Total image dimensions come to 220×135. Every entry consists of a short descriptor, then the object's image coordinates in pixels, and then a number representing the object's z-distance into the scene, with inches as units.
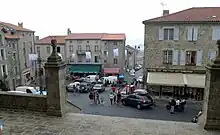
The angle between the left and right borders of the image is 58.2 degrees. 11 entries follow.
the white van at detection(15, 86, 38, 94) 662.5
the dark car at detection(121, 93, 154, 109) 612.9
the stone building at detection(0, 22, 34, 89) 1082.1
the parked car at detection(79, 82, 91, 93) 917.0
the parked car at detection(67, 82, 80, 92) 931.5
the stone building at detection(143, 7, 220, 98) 711.1
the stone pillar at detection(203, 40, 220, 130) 212.1
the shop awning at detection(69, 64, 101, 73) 1414.9
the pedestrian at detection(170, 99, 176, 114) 592.4
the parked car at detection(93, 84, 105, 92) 912.0
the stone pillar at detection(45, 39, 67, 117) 246.9
